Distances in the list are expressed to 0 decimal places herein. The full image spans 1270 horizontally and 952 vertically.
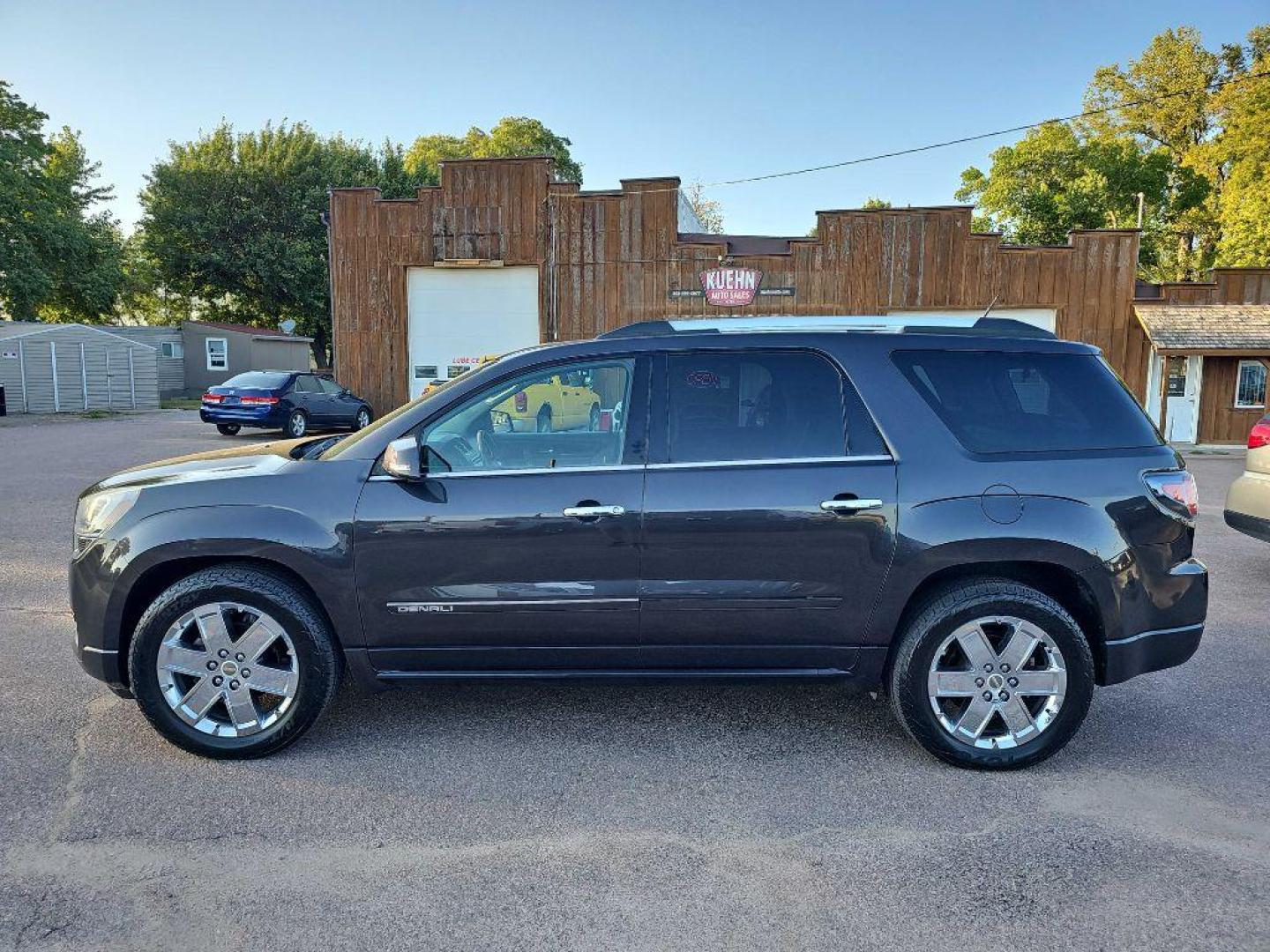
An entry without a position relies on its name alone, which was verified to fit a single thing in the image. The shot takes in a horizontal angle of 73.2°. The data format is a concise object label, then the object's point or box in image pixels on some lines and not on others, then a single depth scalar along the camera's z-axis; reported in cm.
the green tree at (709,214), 5088
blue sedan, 1858
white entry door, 2002
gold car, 636
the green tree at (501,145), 5288
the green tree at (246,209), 3775
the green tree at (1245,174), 3083
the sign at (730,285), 1938
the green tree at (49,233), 3378
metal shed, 2677
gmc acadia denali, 348
